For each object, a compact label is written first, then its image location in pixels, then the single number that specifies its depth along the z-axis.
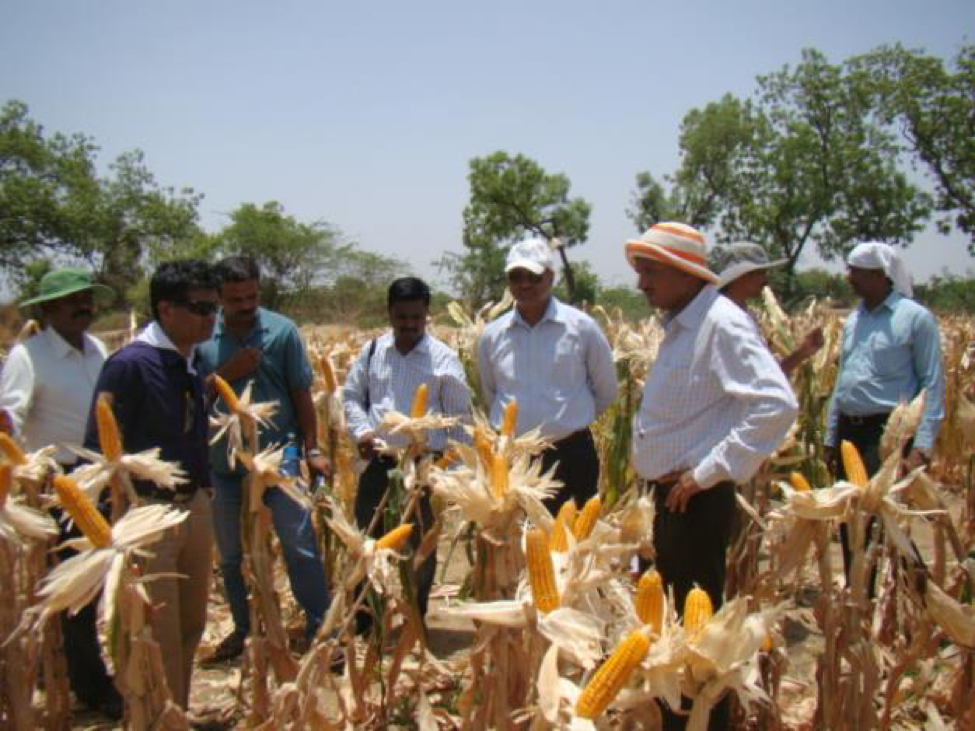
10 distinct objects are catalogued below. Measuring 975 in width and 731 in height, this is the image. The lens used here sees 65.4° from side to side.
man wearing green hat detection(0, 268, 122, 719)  3.07
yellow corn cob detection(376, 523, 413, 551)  2.16
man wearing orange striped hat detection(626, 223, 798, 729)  2.38
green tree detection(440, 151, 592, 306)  38.47
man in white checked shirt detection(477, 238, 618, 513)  3.53
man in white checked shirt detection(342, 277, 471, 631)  3.62
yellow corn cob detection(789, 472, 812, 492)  2.18
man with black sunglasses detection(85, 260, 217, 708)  2.54
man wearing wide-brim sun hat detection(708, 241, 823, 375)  3.47
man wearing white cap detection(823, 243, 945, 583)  3.58
